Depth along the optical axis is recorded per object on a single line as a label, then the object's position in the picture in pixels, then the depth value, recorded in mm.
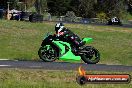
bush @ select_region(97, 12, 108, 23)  95900
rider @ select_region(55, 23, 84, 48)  19875
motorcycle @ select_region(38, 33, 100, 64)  19797
